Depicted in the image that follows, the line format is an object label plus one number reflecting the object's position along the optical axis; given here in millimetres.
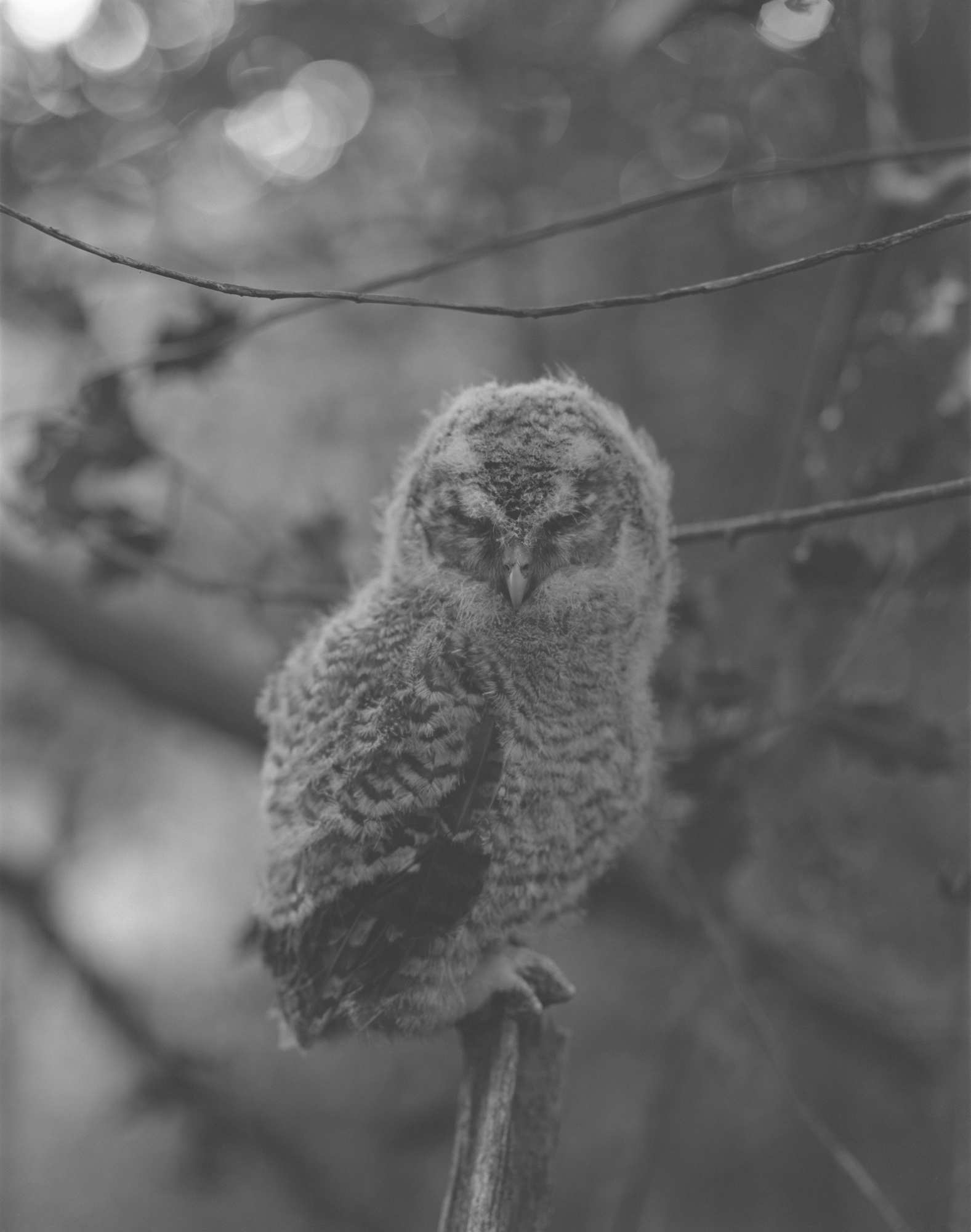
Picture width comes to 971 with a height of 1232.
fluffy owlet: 1384
